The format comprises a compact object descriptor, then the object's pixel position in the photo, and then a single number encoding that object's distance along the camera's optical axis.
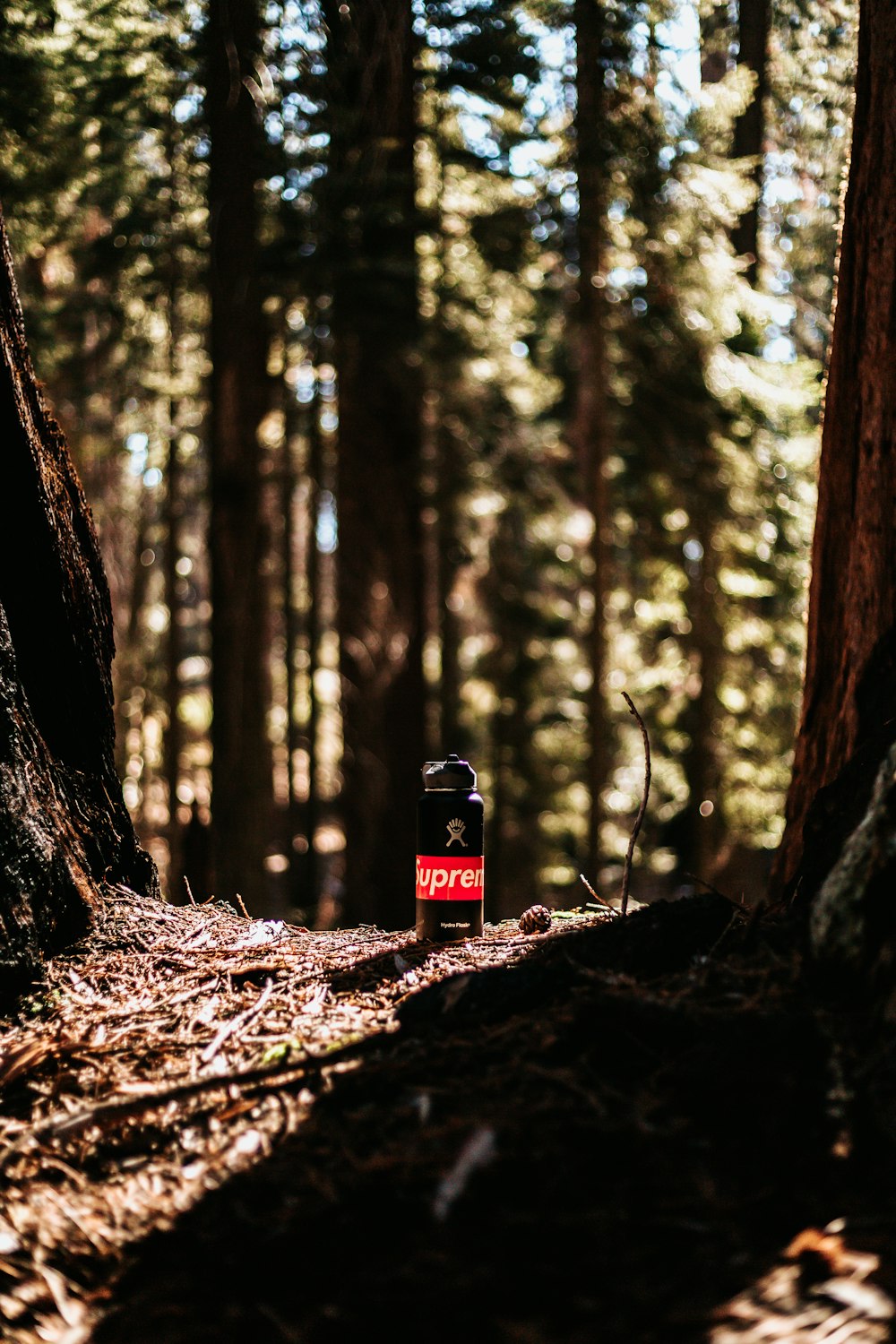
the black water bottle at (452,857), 3.88
